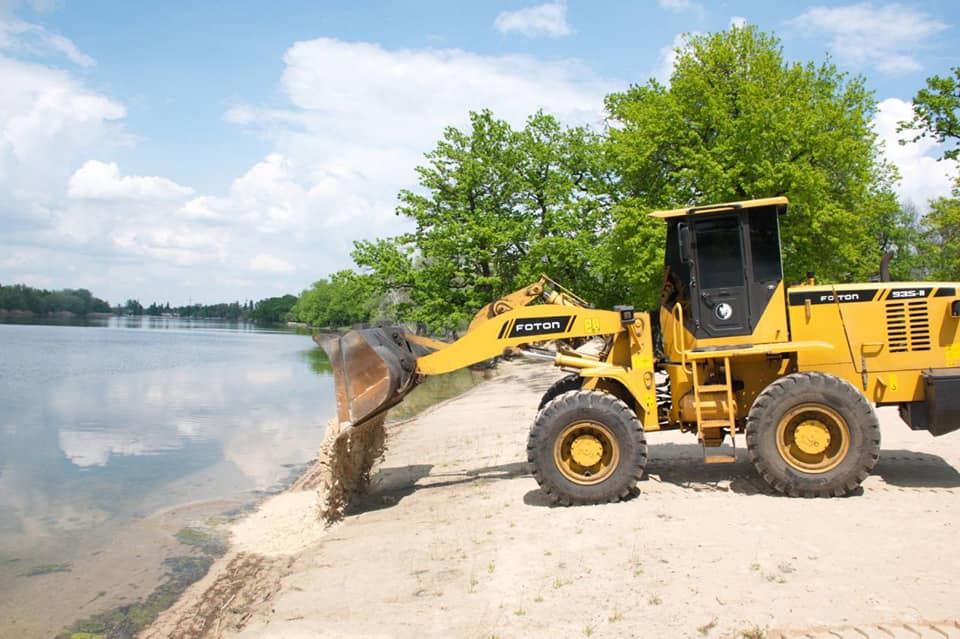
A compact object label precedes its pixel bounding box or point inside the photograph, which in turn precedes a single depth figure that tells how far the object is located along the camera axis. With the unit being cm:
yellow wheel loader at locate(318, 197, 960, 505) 808
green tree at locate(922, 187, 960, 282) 3020
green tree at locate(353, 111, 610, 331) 2972
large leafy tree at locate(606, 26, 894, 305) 2244
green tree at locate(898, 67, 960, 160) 2466
